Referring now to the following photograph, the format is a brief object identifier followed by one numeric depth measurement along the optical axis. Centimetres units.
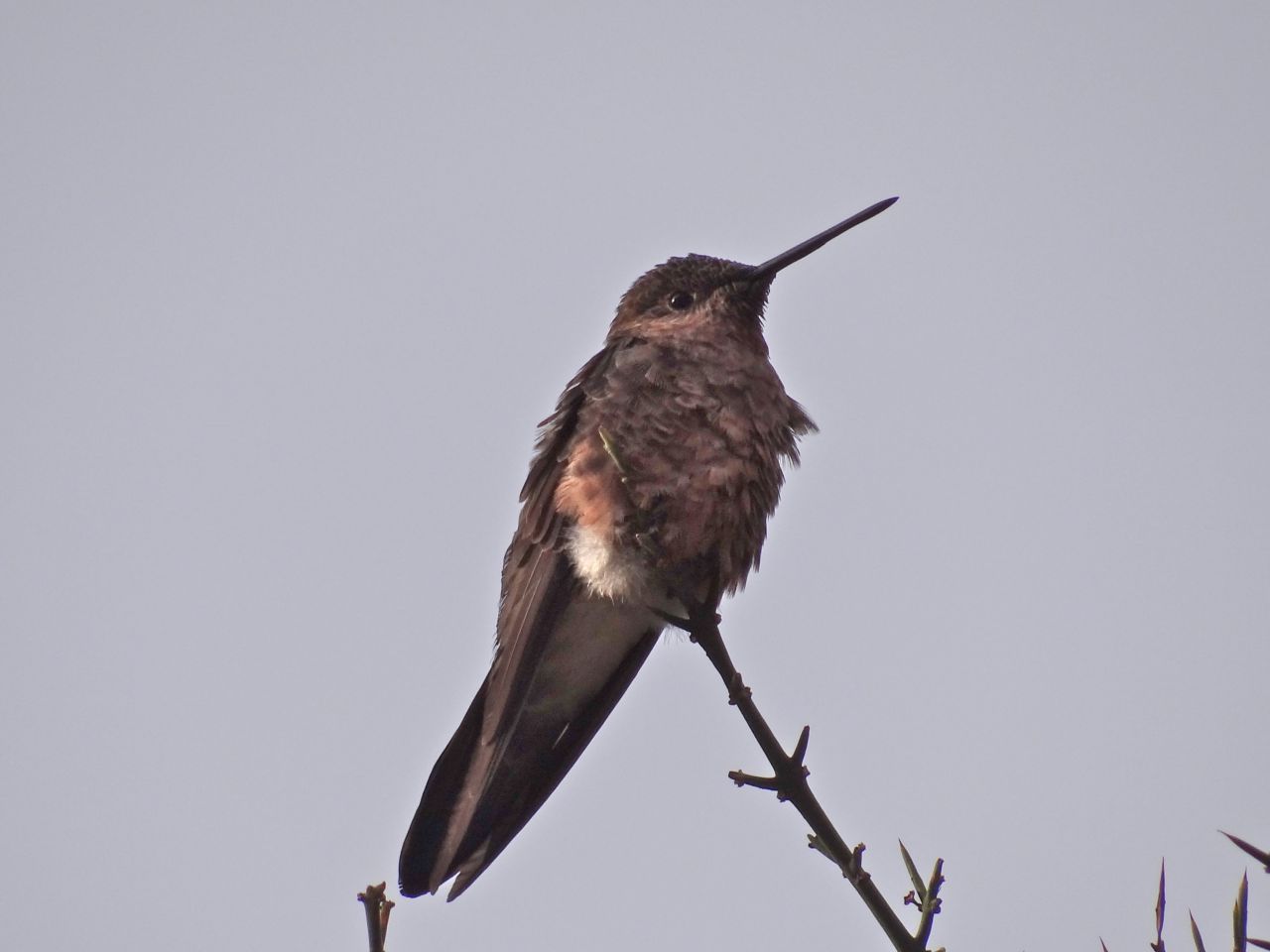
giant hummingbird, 984
